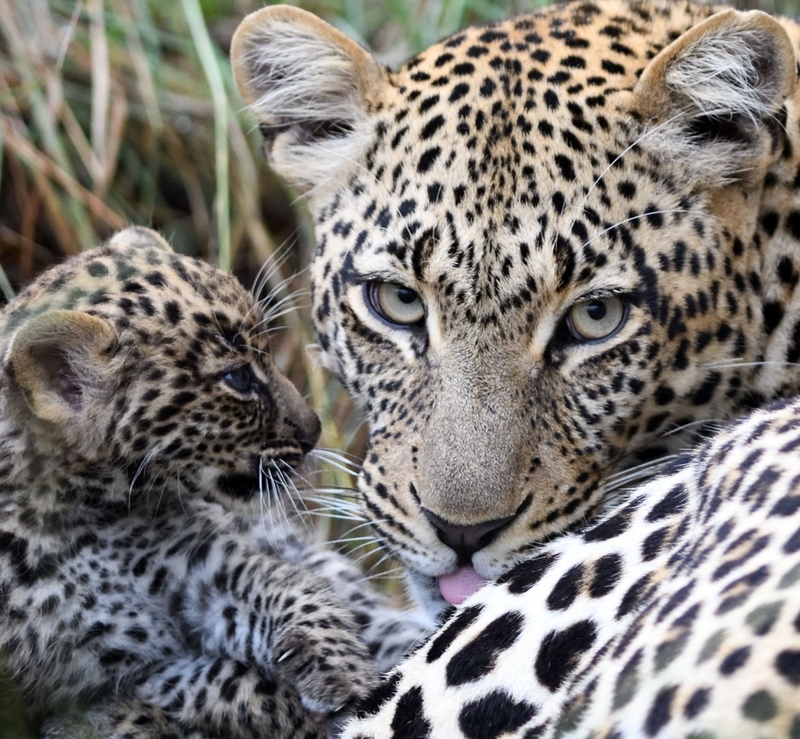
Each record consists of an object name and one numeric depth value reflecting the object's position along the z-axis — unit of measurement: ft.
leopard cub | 22.52
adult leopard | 21.84
